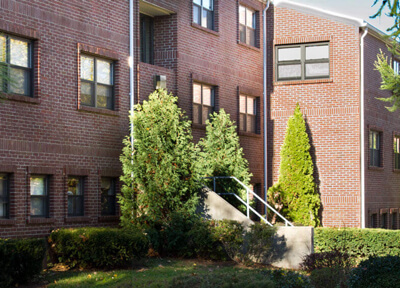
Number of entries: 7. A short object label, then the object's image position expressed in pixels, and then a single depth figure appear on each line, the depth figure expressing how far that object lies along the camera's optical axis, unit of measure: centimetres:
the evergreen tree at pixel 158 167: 1683
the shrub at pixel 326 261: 1440
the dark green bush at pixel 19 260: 1230
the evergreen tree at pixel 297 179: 2345
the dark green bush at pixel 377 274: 1008
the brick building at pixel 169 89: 1528
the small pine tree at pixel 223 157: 1988
